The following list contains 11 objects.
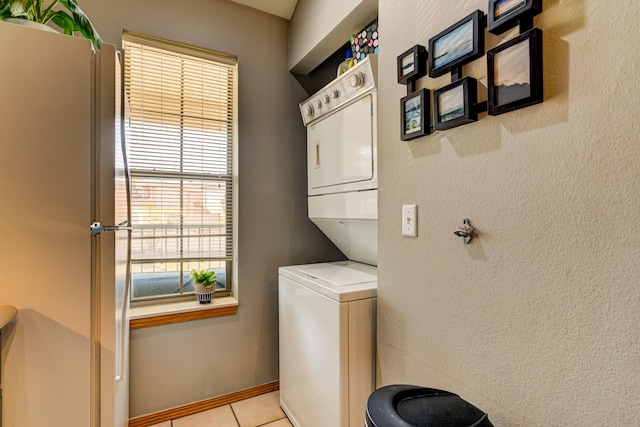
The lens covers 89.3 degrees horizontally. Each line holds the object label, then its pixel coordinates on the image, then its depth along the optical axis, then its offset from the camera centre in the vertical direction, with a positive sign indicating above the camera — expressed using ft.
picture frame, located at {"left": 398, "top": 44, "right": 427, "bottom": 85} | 3.87 +1.83
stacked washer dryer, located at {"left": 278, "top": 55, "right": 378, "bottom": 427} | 4.67 -1.11
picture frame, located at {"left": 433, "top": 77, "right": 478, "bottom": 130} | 3.28 +1.17
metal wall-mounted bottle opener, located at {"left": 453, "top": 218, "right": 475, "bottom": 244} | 3.35 -0.18
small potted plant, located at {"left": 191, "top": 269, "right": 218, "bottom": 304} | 6.86 -1.50
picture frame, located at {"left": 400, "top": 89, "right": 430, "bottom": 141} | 3.83 +1.22
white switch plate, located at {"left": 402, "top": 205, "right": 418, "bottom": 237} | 4.03 -0.08
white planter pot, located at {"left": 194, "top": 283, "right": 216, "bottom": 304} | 6.86 -1.67
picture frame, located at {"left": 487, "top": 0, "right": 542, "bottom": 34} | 2.71 +1.75
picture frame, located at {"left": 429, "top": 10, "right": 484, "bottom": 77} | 3.19 +1.78
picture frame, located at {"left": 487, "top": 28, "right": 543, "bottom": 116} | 2.72 +1.24
